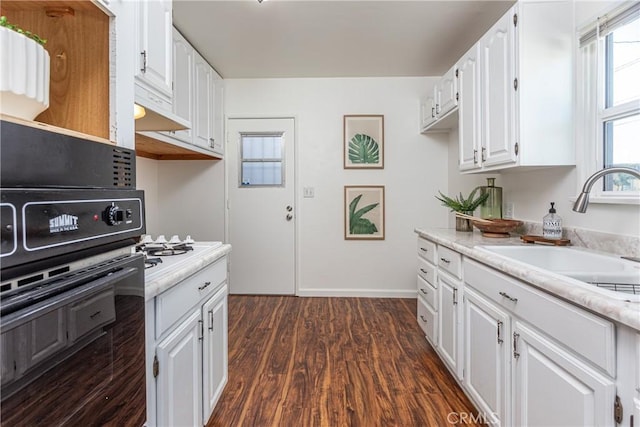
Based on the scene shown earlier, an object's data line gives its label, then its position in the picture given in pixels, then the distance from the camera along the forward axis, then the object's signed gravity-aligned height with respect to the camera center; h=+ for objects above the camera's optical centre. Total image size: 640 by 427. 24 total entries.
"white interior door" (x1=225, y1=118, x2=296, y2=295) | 3.66 +0.06
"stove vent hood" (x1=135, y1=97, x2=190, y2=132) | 1.15 +0.38
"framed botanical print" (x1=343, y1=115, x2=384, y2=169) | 3.62 +0.80
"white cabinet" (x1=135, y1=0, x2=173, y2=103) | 1.07 +0.59
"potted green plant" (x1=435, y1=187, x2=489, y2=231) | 2.49 +0.03
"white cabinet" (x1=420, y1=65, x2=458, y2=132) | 2.54 +0.96
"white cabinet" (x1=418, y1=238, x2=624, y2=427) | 0.82 -0.48
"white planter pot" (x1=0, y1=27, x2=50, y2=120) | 0.56 +0.25
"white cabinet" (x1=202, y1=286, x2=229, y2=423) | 1.39 -0.64
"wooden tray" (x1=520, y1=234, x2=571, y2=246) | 1.69 -0.15
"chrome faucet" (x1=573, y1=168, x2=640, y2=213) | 1.26 +0.07
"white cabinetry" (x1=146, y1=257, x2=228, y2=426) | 0.99 -0.51
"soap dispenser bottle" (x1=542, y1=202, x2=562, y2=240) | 1.78 -0.07
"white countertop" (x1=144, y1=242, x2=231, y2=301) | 0.96 -0.20
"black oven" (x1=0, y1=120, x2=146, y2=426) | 0.47 -0.13
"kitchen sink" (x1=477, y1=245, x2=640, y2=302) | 1.16 -0.23
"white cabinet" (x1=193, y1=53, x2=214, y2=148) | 2.89 +1.04
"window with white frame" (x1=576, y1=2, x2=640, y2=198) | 1.46 +0.56
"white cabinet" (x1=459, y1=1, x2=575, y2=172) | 1.68 +0.69
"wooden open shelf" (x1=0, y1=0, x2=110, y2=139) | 0.82 +0.38
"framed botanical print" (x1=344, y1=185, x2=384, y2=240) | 3.64 +0.00
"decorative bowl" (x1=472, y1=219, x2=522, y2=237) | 2.08 -0.09
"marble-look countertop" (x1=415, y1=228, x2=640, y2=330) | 0.77 -0.22
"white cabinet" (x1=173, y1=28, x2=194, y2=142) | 2.46 +1.07
